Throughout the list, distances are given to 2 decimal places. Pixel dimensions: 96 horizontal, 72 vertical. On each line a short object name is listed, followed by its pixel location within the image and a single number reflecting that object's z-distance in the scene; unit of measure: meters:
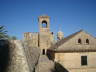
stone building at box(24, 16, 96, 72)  14.82
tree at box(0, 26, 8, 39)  17.37
